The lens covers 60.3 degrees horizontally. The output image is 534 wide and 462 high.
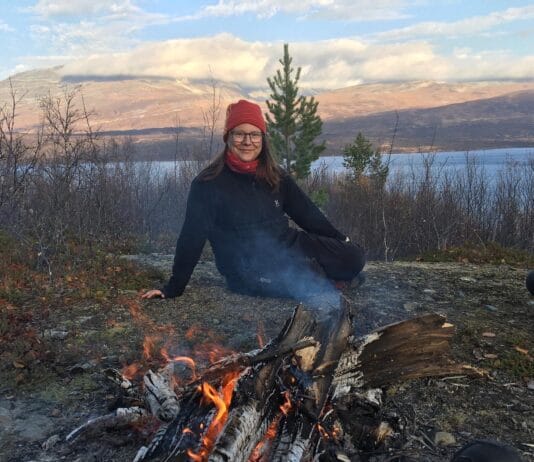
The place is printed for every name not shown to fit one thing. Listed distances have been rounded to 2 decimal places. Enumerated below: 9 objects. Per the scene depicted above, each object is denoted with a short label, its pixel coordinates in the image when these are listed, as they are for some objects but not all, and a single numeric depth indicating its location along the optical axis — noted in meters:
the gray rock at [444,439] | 2.23
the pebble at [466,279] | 5.08
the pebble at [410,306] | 4.12
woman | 4.01
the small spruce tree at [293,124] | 14.13
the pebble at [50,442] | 2.23
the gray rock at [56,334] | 3.53
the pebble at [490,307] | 4.09
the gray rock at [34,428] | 2.34
